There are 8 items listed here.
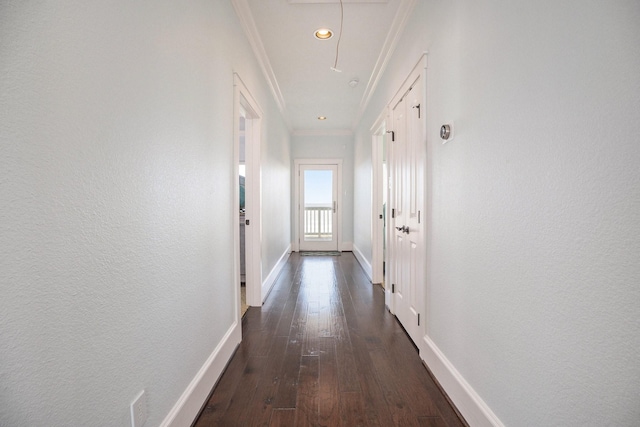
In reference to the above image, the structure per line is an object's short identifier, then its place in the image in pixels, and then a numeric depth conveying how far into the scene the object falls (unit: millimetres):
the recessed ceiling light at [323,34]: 2848
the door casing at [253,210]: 3311
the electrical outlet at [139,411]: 1087
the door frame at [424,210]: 2148
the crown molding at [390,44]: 2455
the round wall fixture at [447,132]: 1798
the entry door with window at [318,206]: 6930
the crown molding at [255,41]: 2426
